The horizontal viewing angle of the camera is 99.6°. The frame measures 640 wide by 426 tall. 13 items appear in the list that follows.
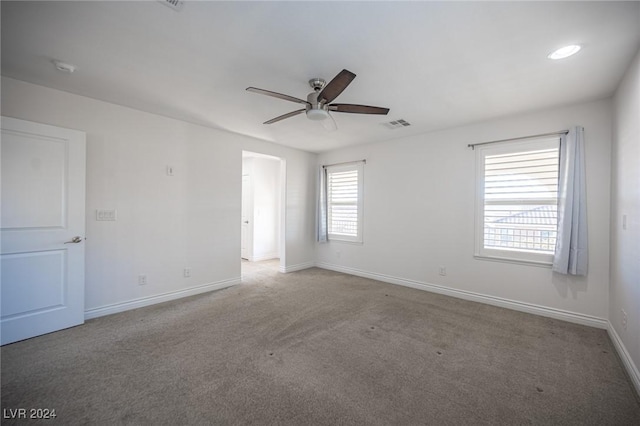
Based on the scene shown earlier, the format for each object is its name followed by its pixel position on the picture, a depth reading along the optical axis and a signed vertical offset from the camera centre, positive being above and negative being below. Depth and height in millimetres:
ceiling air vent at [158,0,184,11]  1649 +1272
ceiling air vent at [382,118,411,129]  3805 +1292
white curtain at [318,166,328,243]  5684 +56
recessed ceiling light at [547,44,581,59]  2072 +1292
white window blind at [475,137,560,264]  3314 +192
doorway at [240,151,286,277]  6652 -35
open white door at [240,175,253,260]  6727 -191
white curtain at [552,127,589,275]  3047 +30
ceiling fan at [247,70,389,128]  2330 +998
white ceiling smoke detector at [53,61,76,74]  2352 +1251
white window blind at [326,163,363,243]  5262 +203
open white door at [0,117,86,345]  2537 -209
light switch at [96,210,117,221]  3176 -80
